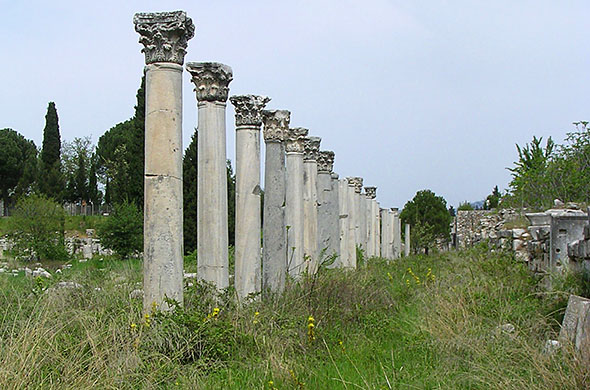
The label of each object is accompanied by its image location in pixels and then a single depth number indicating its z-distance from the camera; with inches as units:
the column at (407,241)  1684.3
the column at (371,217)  1179.2
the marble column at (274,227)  516.1
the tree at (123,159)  1316.4
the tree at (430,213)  1722.4
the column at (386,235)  1393.3
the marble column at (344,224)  863.1
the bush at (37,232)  1232.8
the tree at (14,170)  2156.7
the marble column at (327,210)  762.2
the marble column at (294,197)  607.5
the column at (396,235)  1505.9
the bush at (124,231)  1233.1
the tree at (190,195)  1142.3
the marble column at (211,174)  422.6
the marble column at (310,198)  647.8
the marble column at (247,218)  463.5
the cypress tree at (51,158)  1947.6
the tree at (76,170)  2215.8
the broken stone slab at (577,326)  240.4
